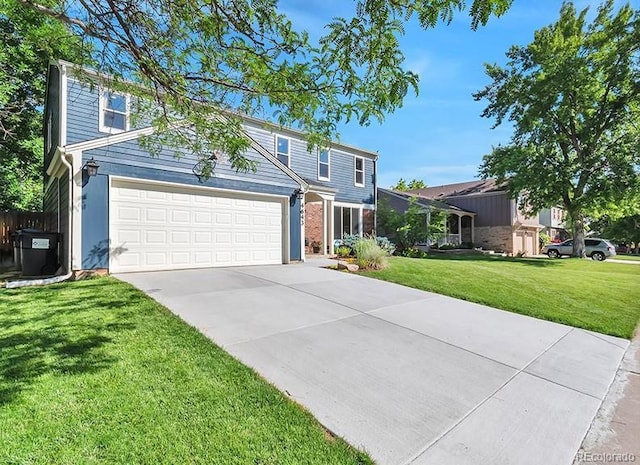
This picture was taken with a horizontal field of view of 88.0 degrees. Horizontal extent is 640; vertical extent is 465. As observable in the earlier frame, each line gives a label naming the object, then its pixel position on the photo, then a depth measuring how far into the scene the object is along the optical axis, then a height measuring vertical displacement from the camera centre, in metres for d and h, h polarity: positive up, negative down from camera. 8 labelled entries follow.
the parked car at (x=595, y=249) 23.86 -1.28
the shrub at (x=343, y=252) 13.77 -0.75
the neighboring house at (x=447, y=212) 21.83 +1.51
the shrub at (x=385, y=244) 14.19 -0.47
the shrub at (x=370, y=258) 10.23 -0.74
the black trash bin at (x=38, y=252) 8.24 -0.36
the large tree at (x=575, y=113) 18.23 +7.22
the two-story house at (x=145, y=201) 7.96 +1.01
